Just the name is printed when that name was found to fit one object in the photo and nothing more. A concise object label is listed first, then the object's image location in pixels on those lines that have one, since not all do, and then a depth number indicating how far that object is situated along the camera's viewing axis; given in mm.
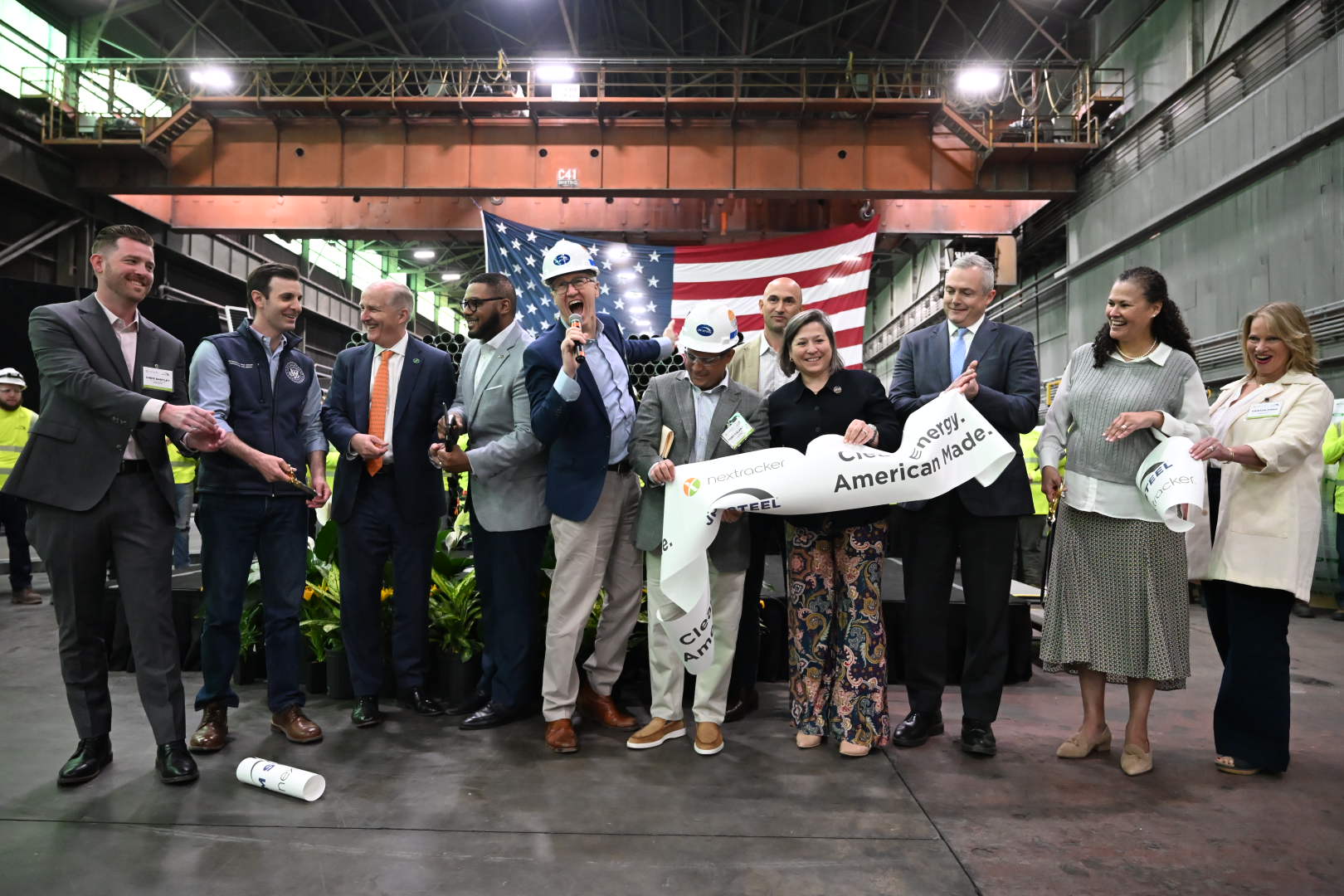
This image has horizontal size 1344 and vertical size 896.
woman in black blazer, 2906
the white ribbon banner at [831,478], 2754
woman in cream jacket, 2719
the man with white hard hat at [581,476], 3010
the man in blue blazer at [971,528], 2908
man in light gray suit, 3184
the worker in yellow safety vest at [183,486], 6082
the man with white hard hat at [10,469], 5922
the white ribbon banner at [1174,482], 2531
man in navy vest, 2941
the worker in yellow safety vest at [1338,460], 5824
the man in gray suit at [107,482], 2525
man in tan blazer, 3268
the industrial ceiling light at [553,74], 10719
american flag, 7203
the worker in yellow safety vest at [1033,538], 6840
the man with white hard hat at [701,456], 2971
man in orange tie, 3266
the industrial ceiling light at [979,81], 10906
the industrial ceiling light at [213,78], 12031
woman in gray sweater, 2775
